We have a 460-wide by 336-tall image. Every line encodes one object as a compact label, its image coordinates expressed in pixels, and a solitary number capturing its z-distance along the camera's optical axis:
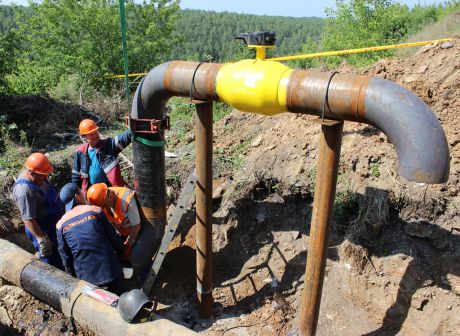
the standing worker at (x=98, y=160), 4.83
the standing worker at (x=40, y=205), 4.17
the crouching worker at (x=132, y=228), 4.34
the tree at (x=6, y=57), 8.91
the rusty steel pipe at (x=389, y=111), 2.43
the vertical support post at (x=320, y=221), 2.89
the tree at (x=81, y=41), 12.49
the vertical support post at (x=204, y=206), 3.72
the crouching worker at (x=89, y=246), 3.83
